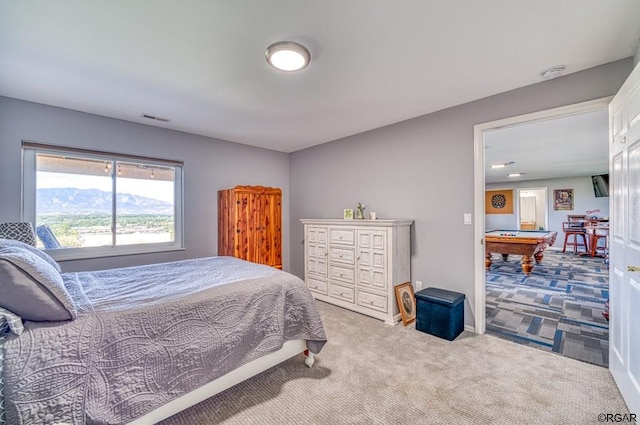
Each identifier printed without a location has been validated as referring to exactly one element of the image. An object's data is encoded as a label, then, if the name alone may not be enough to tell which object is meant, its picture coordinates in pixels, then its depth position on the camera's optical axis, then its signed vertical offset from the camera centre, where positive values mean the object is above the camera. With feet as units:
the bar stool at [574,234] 25.27 -2.02
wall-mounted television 26.11 +2.58
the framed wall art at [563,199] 28.78 +1.41
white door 5.23 -0.59
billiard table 16.63 -1.99
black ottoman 9.03 -3.32
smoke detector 7.39 +3.81
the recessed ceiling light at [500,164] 20.59 +3.65
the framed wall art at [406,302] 10.36 -3.38
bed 4.00 -2.23
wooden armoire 12.85 -0.49
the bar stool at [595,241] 22.84 -2.38
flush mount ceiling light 6.27 +3.69
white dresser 10.61 -2.06
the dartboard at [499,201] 32.71 +1.39
